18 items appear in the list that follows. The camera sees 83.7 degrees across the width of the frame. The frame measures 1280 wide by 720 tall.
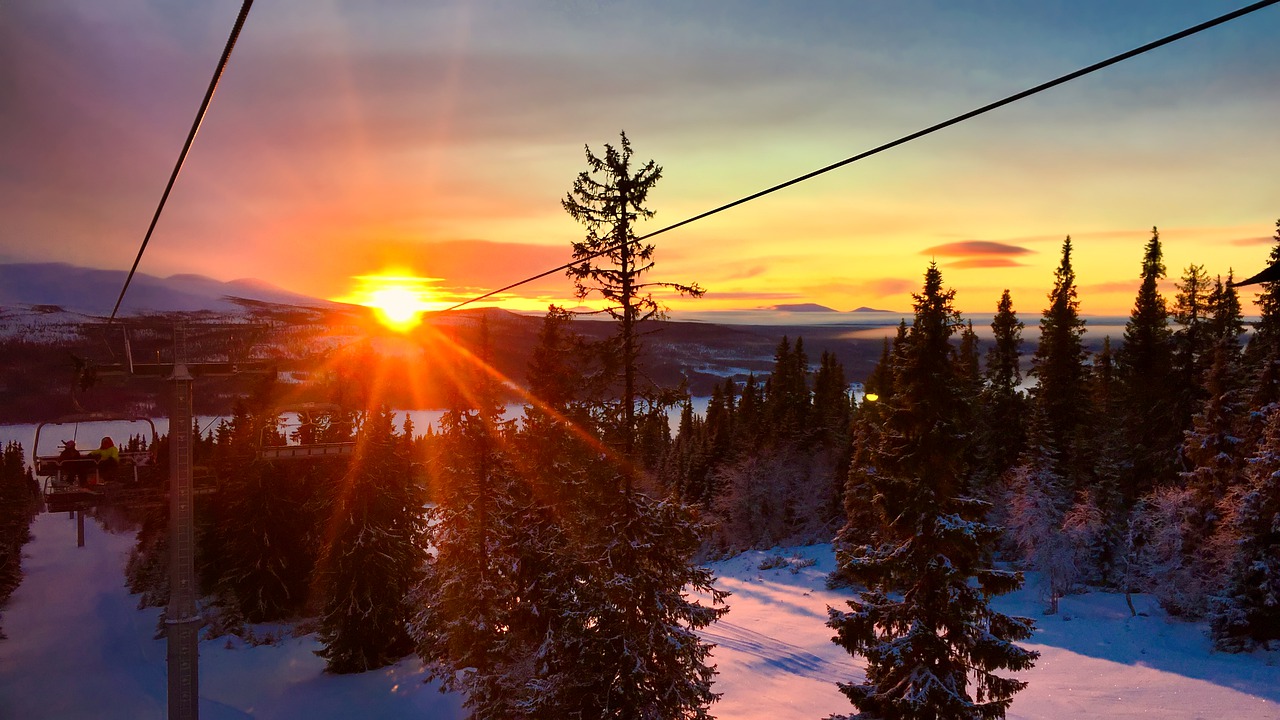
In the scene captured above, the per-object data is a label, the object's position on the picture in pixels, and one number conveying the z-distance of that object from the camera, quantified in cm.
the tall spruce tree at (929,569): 1577
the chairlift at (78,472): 1669
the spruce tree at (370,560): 3125
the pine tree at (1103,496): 4372
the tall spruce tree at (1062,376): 5294
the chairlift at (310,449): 2197
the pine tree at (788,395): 8381
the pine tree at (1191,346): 4947
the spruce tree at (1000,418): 5522
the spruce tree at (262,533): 3947
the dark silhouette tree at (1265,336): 3491
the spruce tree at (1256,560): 3138
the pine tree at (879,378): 7581
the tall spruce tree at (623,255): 1639
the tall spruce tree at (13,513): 5128
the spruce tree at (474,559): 2254
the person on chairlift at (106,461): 1766
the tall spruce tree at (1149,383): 4953
